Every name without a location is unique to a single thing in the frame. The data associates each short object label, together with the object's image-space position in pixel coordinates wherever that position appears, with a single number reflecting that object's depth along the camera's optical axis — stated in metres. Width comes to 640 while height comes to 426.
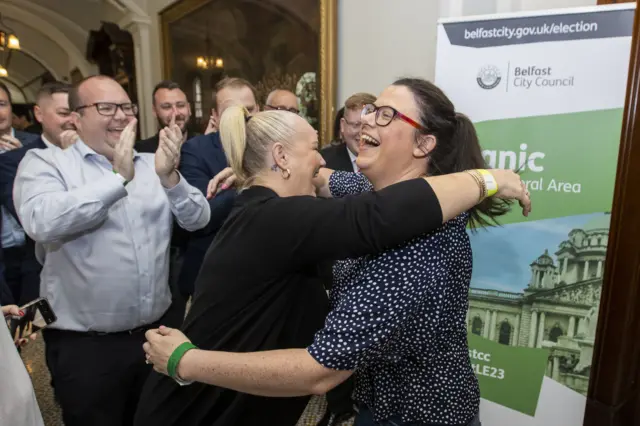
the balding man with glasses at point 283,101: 3.17
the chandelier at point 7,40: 6.51
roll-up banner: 1.92
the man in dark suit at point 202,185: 2.01
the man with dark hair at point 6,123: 2.88
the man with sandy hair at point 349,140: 2.72
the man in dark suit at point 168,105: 3.13
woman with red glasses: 0.87
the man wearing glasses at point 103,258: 1.56
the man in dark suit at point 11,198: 2.20
